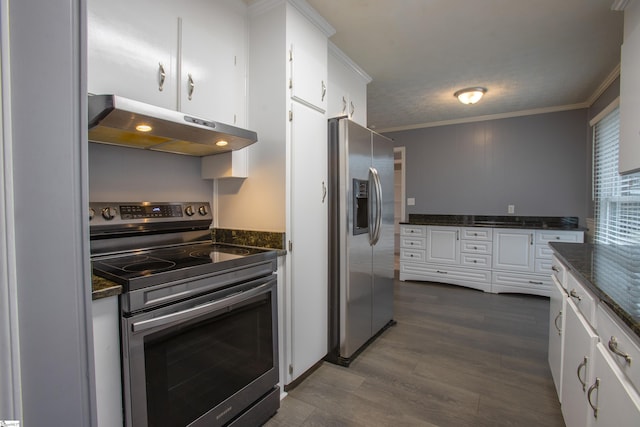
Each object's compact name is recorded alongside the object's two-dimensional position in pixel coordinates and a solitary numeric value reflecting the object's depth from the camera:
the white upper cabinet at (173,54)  1.35
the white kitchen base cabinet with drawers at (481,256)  3.87
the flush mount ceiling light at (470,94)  3.46
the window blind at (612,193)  2.71
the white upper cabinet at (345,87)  2.58
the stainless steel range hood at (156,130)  1.22
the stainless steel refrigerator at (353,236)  2.26
